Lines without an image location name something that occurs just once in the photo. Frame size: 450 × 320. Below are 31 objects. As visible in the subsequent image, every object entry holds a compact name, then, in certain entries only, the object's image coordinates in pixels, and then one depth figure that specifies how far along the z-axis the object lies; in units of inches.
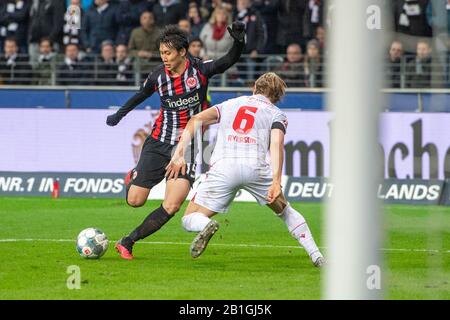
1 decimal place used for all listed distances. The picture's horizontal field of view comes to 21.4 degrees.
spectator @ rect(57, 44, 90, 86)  880.3
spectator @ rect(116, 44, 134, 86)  868.0
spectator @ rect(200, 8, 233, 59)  848.9
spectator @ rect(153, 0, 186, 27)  874.8
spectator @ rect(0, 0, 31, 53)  903.7
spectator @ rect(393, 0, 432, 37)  622.2
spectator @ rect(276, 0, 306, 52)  850.1
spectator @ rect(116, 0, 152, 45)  889.5
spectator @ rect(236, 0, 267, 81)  847.1
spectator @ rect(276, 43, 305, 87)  840.3
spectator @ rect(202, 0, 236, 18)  870.5
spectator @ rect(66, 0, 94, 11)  895.8
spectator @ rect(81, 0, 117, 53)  885.8
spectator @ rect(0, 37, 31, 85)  885.8
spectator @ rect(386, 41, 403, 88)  727.5
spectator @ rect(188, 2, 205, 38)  866.1
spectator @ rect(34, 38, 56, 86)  880.9
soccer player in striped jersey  467.2
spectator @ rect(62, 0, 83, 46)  885.2
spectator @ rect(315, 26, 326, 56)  850.8
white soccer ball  454.0
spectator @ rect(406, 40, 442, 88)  717.9
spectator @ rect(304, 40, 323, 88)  842.8
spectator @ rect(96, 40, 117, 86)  870.4
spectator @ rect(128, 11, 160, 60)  867.4
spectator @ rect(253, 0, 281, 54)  856.2
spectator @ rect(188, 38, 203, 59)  816.3
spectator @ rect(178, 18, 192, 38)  848.9
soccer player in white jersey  424.8
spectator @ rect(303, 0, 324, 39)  851.4
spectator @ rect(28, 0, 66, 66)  893.2
